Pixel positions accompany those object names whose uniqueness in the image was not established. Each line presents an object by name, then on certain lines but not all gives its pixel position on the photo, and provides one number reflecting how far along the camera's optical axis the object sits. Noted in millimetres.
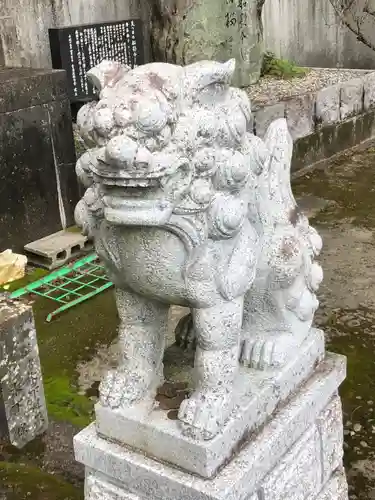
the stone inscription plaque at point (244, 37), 6965
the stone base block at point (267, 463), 1691
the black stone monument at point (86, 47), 5984
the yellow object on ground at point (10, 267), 4516
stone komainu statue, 1441
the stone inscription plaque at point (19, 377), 2723
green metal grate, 4258
